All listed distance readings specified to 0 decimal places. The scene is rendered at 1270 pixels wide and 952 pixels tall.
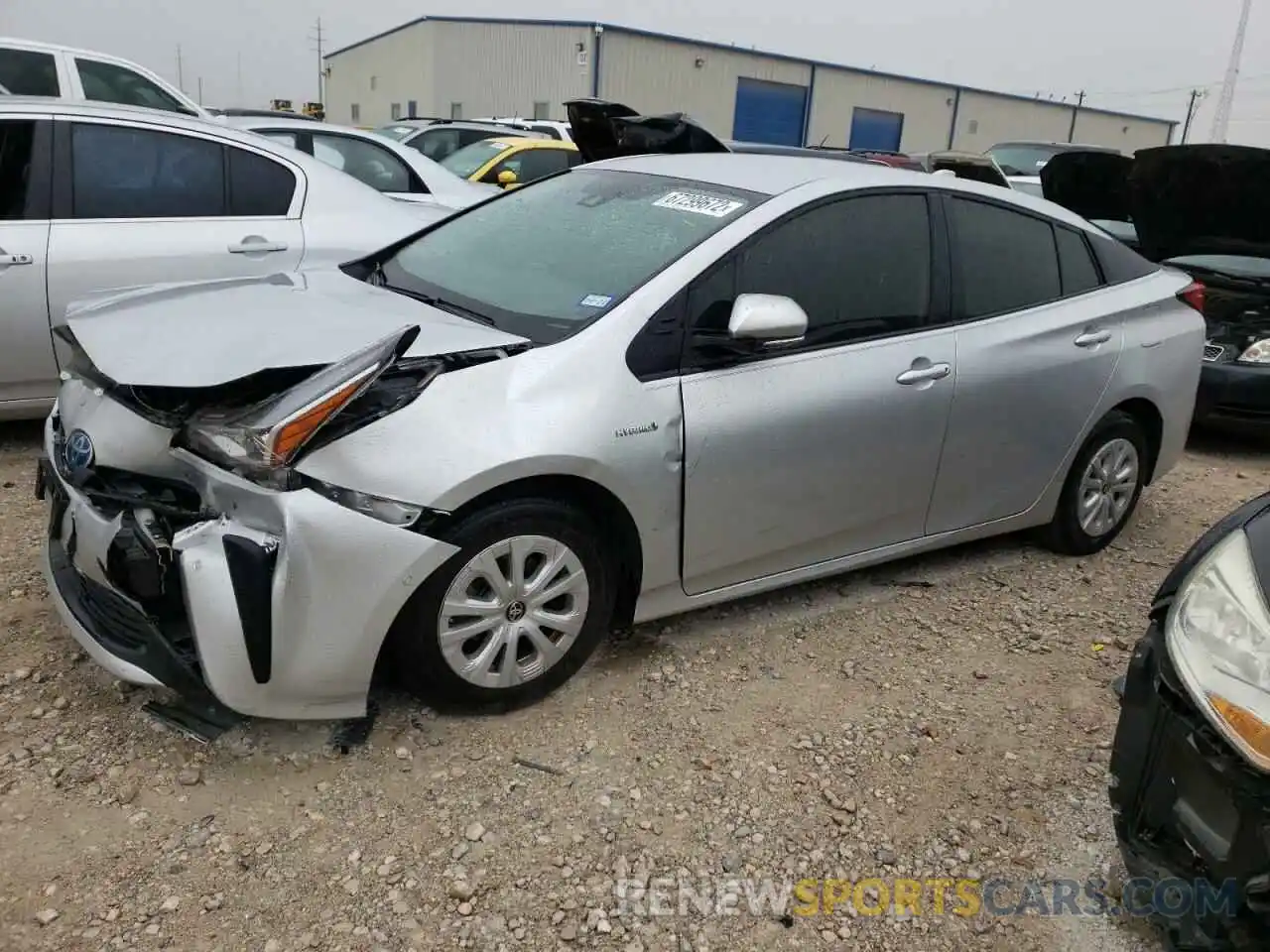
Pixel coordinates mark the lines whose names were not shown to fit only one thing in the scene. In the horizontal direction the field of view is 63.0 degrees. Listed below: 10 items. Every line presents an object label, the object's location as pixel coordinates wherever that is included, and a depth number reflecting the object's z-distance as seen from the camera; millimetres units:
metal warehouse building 34688
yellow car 10352
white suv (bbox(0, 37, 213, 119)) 7578
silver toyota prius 2447
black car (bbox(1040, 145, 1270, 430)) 5922
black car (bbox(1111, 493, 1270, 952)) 1788
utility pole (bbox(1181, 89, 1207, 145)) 61375
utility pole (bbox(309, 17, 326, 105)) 59719
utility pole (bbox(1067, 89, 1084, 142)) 48188
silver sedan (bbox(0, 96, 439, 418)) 4293
